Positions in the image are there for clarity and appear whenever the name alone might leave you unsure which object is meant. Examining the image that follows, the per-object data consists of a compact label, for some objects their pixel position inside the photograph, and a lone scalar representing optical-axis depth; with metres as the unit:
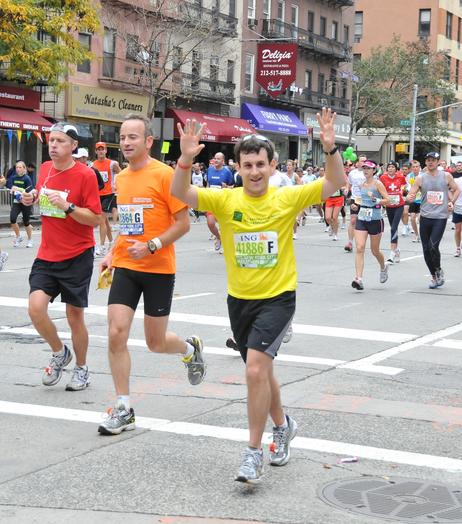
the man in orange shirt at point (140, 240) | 6.27
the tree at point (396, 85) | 59.75
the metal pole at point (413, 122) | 56.08
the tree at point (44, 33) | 27.84
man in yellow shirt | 5.29
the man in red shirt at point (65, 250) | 7.15
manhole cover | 4.77
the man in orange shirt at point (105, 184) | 18.52
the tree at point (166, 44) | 37.94
